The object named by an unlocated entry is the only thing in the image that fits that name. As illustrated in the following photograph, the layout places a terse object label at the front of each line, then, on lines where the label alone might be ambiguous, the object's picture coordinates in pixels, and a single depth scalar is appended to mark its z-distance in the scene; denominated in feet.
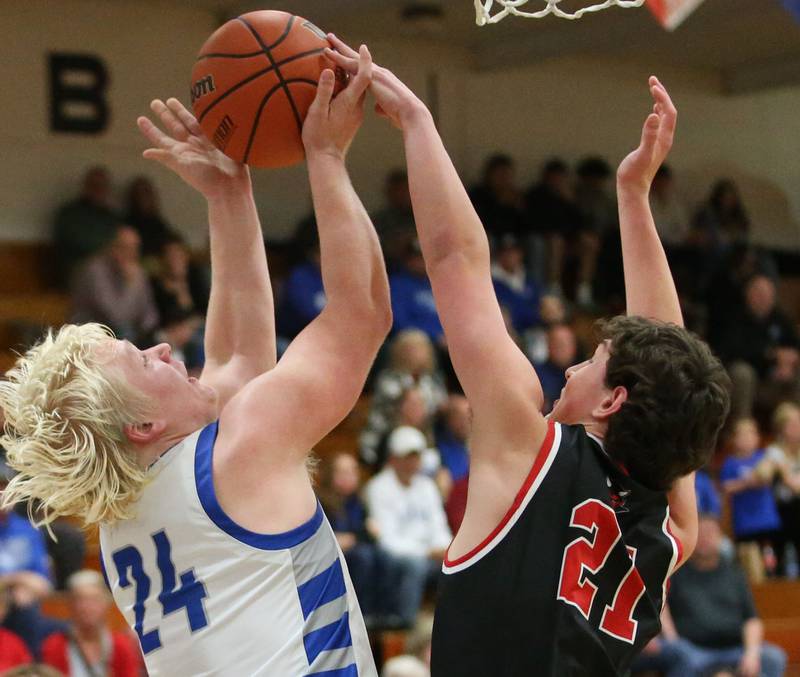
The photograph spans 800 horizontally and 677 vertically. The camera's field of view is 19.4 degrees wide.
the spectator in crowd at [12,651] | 34.03
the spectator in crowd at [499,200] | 72.05
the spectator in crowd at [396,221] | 60.59
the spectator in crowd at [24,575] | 35.17
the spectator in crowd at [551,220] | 71.87
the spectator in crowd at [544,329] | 58.53
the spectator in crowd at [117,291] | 52.06
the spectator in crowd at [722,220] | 81.50
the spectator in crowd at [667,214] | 81.32
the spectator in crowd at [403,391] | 47.55
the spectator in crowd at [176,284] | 52.89
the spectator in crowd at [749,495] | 55.78
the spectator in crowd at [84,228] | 58.01
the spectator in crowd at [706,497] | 51.40
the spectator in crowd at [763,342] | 67.06
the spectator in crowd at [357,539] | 42.24
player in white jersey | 14.72
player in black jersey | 14.11
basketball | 17.00
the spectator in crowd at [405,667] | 35.43
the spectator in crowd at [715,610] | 45.10
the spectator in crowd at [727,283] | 71.39
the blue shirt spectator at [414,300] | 58.88
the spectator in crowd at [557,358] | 56.08
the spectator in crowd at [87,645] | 35.32
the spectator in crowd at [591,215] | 73.58
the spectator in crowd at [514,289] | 64.09
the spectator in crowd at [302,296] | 57.39
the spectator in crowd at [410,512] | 43.51
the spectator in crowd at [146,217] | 58.36
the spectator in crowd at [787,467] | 55.99
